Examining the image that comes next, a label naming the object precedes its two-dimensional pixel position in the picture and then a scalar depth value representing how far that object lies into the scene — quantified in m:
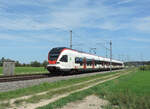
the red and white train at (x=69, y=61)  24.36
